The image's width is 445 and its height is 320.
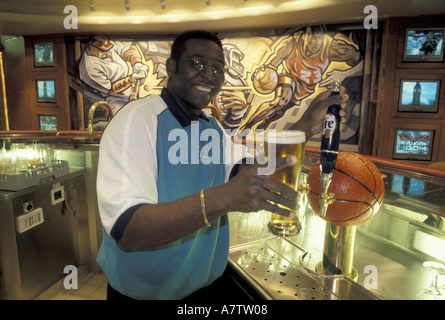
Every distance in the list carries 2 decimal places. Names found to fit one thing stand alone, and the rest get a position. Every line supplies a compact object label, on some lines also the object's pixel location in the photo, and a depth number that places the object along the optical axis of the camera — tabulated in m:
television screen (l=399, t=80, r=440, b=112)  4.78
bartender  0.69
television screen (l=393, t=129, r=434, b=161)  4.91
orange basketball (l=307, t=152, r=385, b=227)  0.93
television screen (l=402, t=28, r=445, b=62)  4.64
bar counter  1.09
